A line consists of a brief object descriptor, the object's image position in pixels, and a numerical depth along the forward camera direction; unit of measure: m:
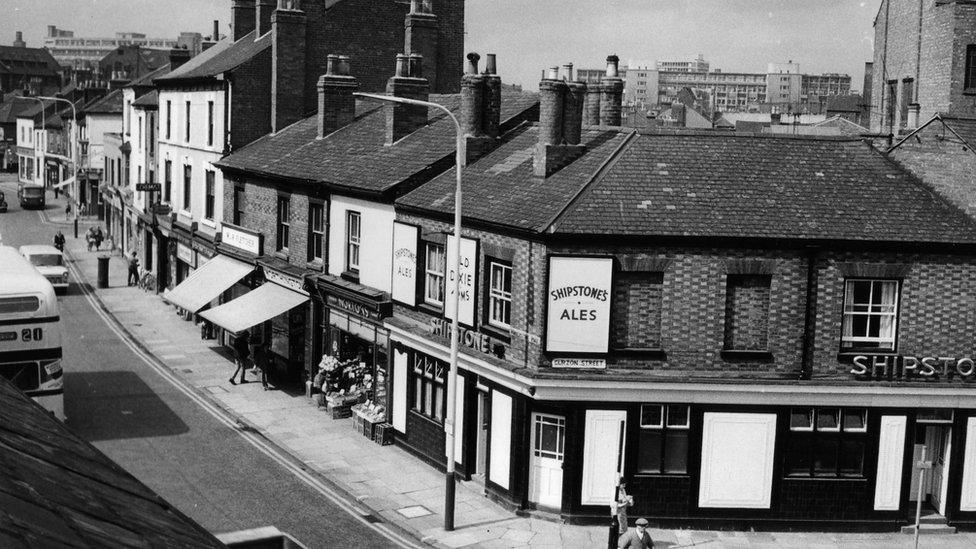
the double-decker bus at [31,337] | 22.19
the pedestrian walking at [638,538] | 18.05
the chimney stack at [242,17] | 45.81
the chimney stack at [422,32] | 35.84
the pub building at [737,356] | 21.50
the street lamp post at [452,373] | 20.84
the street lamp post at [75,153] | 68.50
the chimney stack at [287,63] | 38.69
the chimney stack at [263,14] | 43.66
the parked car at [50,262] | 47.78
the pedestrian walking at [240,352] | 32.41
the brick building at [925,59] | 38.91
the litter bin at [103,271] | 49.69
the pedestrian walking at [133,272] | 50.88
